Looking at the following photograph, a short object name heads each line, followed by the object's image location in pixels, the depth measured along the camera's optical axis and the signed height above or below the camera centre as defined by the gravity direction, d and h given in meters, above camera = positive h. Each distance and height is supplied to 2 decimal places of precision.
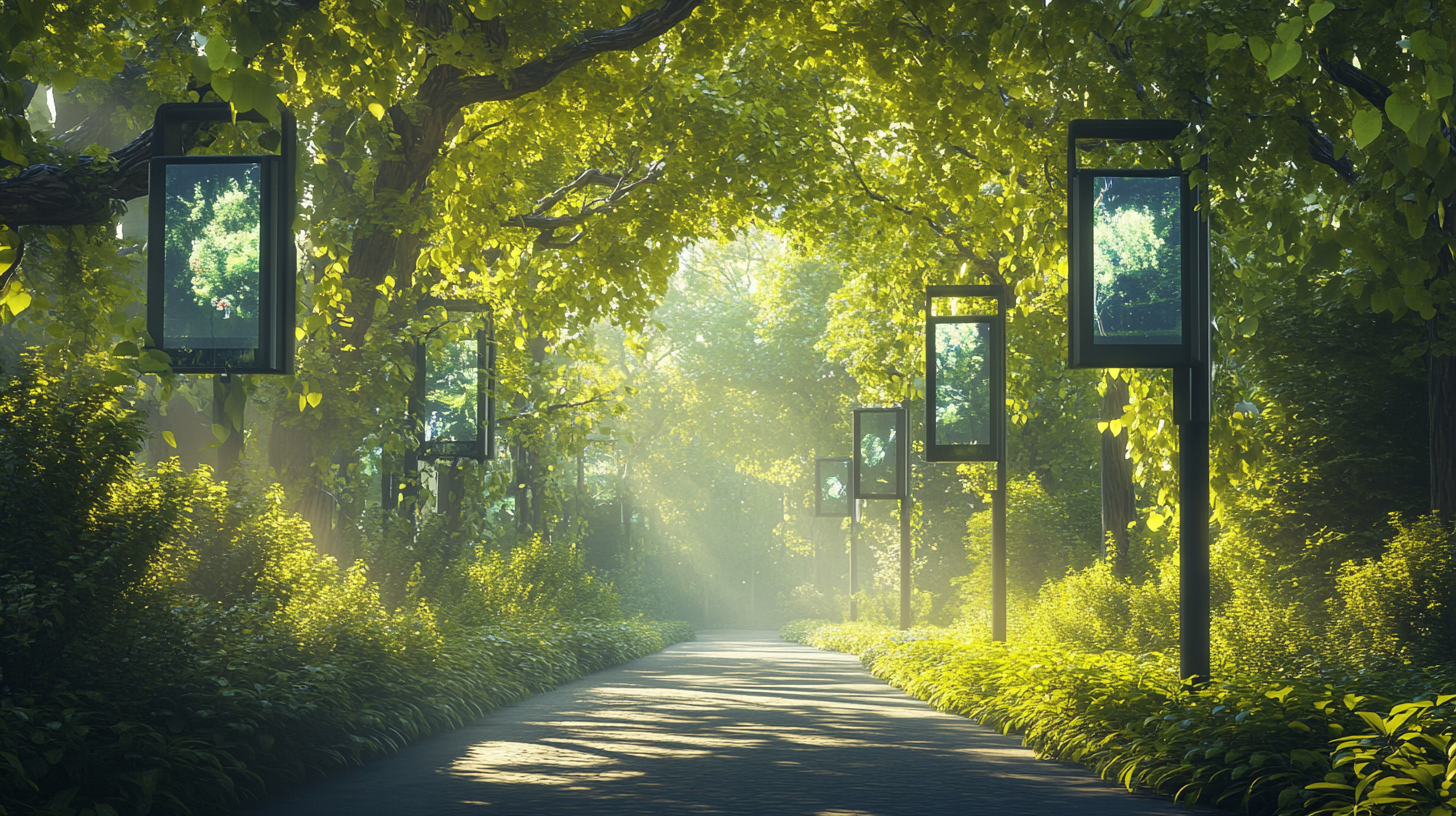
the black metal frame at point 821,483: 39.56 -1.51
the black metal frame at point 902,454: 25.45 -0.41
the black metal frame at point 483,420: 18.39 +0.18
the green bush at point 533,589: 18.14 -2.51
